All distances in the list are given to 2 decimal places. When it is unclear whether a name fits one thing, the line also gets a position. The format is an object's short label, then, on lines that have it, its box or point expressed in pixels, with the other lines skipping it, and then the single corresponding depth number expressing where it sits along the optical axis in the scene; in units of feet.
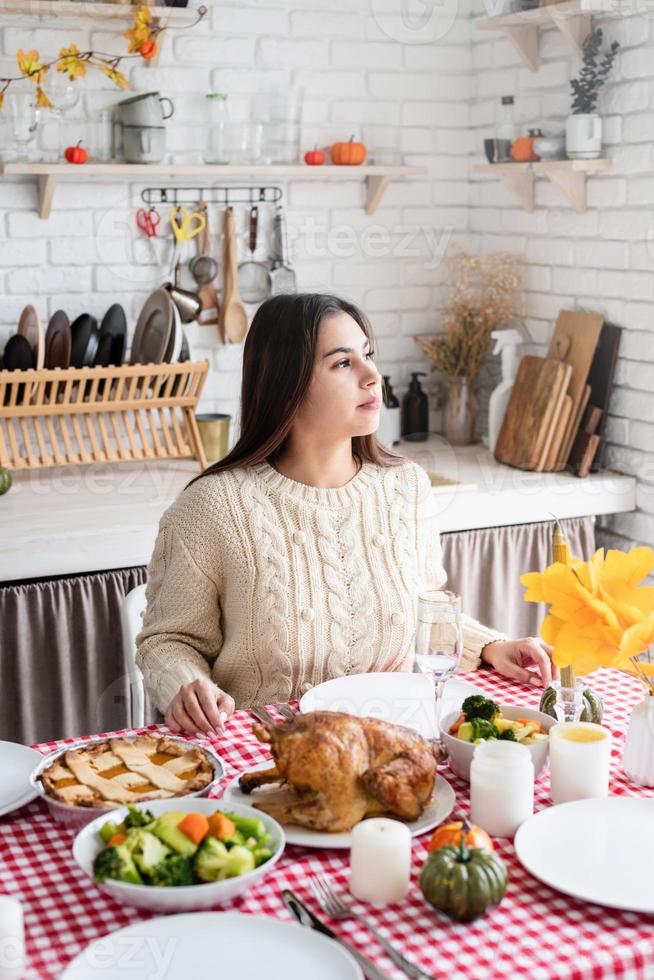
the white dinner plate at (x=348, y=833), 4.08
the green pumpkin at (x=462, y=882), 3.61
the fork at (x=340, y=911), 3.37
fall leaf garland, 9.58
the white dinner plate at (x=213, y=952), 3.39
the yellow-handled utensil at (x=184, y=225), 10.68
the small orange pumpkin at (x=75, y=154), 9.86
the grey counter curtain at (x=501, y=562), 9.89
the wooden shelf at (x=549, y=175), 9.86
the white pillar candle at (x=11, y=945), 3.39
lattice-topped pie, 4.32
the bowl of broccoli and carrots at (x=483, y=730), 4.63
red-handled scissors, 10.62
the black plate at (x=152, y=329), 10.21
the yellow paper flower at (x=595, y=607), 4.42
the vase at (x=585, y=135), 9.82
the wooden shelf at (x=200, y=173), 9.75
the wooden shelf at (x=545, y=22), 9.45
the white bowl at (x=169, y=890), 3.60
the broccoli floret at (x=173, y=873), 3.66
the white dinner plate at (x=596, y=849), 3.77
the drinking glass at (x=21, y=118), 9.64
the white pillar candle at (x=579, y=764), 4.41
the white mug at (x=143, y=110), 10.05
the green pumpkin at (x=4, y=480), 9.37
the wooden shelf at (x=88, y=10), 9.30
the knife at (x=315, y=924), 3.39
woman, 6.06
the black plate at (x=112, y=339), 9.94
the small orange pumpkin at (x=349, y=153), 10.94
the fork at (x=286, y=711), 5.25
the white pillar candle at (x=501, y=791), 4.19
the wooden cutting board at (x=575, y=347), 10.32
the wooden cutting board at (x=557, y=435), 10.39
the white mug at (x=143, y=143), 10.10
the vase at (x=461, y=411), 11.70
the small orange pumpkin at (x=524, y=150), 10.37
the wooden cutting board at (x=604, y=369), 10.17
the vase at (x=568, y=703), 5.00
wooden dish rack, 9.62
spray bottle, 11.10
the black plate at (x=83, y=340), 9.89
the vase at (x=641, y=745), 4.62
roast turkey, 4.09
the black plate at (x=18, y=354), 9.58
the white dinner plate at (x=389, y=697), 5.22
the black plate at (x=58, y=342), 9.72
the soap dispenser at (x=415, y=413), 11.76
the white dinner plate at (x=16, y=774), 4.43
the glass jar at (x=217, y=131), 10.55
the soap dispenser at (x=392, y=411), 11.29
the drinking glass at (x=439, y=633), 4.60
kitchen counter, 8.49
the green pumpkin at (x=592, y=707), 5.05
